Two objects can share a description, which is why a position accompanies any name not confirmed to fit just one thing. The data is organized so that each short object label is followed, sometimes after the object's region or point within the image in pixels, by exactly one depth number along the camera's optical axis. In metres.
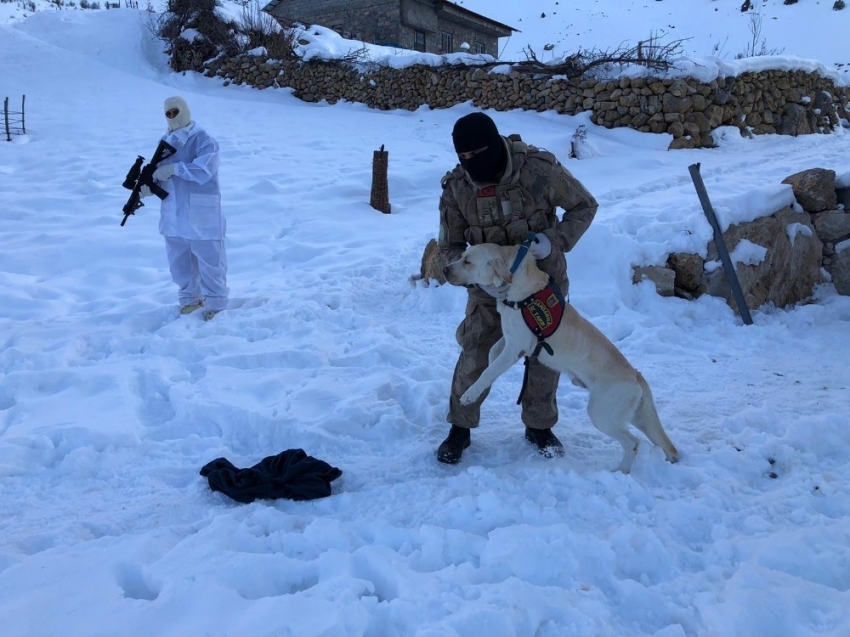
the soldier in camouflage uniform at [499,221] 3.15
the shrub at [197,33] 19.12
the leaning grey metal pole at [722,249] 5.61
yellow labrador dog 3.16
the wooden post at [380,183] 9.52
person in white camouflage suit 5.60
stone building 23.73
